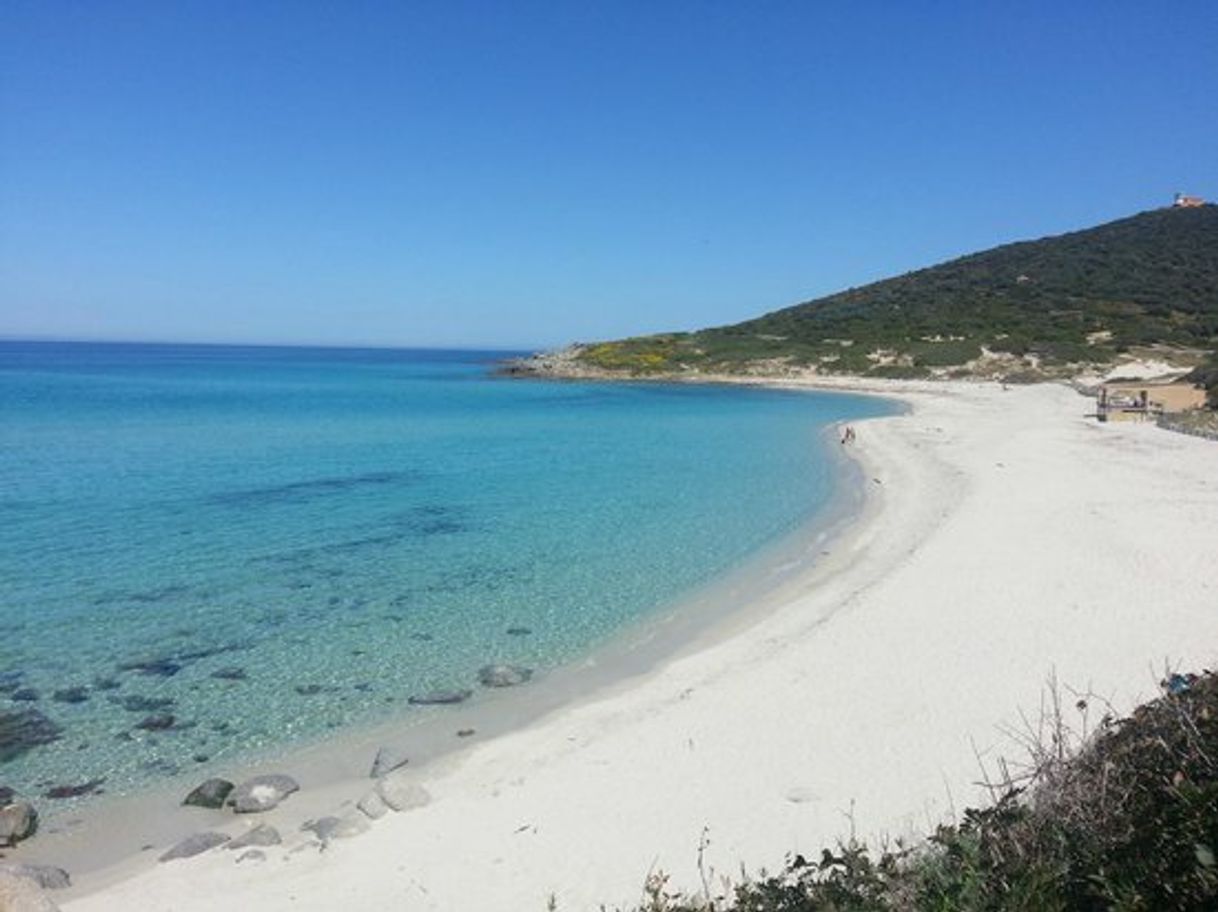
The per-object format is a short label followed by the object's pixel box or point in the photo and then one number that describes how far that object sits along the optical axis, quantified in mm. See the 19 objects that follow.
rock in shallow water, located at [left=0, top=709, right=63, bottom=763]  9383
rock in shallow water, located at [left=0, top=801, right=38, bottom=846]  7730
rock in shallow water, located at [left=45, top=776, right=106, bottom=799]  8516
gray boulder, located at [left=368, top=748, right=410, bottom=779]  8898
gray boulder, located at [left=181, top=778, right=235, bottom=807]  8328
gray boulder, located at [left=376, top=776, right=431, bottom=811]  8062
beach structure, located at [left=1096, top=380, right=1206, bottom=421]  34875
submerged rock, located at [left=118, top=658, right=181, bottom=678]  11398
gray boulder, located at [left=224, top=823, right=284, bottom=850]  7520
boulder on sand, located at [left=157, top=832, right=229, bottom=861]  7453
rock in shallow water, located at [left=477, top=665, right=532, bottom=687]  11141
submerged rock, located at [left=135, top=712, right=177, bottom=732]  9863
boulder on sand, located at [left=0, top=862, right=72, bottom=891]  7005
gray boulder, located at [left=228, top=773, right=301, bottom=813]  8219
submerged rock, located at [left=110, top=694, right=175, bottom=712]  10359
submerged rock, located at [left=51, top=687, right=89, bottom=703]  10578
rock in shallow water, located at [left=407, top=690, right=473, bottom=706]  10617
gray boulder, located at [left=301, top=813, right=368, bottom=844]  7582
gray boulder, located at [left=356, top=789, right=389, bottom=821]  7906
